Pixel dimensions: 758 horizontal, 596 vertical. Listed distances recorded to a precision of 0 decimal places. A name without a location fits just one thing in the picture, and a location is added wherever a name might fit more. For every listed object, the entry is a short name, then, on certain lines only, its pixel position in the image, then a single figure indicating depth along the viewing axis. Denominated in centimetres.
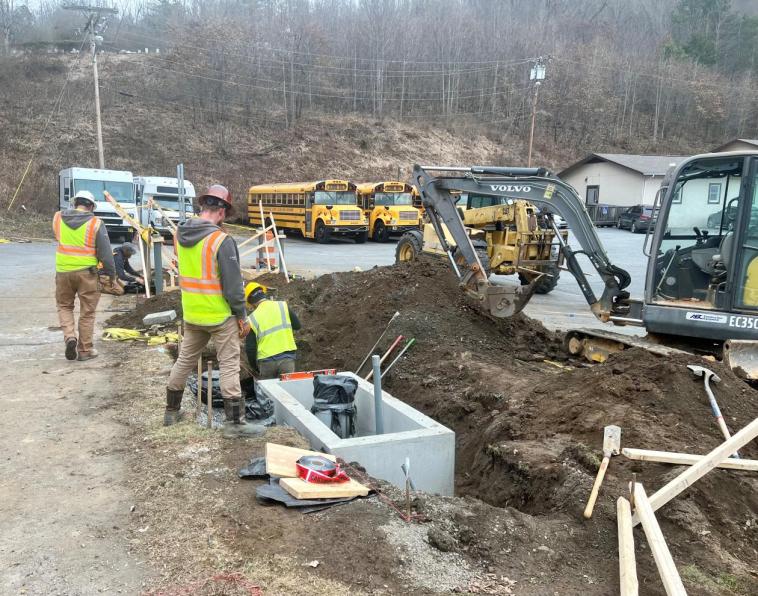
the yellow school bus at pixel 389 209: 2841
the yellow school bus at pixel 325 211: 2716
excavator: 658
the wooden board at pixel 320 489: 393
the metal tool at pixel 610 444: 444
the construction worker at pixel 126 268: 1256
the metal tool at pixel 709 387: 511
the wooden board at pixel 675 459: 409
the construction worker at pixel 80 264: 768
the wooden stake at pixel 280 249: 1434
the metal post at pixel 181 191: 1227
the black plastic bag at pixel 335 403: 626
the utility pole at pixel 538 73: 3347
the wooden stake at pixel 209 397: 512
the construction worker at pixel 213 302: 519
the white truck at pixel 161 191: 2725
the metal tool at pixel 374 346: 893
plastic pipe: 588
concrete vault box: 512
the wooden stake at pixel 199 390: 556
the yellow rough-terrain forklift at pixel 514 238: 1291
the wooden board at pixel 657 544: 278
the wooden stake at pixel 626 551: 301
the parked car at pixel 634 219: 3484
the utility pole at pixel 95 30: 2975
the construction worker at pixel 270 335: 673
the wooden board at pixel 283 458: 425
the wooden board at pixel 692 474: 376
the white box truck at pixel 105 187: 2470
